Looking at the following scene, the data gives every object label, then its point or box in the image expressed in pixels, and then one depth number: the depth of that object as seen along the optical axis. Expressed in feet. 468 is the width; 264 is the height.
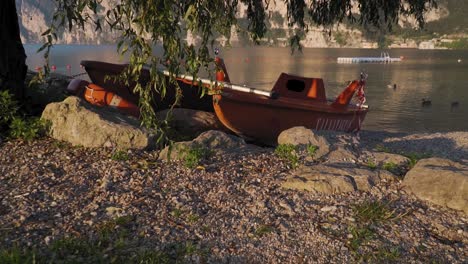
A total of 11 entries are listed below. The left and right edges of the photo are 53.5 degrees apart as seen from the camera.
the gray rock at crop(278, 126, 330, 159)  23.58
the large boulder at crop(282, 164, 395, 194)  19.04
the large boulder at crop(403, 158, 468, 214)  18.04
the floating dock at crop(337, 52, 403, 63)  364.79
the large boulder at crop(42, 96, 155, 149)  23.16
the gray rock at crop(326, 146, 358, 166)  22.50
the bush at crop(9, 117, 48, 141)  23.47
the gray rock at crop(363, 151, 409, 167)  22.63
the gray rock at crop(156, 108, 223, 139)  32.68
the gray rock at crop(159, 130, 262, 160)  21.75
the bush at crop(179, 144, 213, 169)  20.76
